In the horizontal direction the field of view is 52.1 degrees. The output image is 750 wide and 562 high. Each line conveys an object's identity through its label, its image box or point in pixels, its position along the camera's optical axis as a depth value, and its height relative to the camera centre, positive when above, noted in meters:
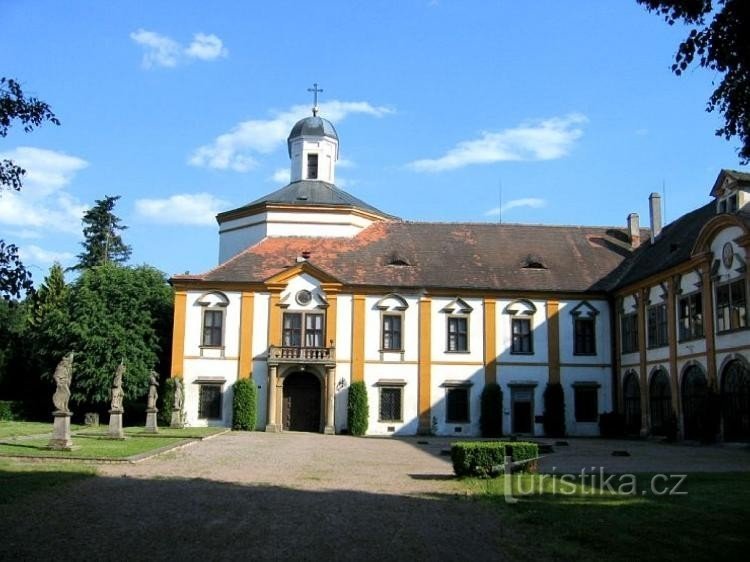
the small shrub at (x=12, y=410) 41.38 -0.92
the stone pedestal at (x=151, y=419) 30.20 -0.98
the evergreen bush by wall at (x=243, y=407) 35.03 -0.52
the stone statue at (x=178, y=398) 34.41 -0.14
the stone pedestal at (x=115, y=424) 25.41 -0.98
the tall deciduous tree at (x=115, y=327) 37.44 +3.31
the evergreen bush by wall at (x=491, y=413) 36.19 -0.68
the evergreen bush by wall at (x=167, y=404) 34.75 -0.42
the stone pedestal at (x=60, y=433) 19.47 -1.01
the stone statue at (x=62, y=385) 19.86 +0.21
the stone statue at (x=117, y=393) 25.77 +0.04
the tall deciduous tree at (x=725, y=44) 8.73 +4.12
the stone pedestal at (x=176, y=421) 34.22 -1.16
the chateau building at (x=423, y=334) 35.66 +3.02
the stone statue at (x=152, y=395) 30.38 -0.02
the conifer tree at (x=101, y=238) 63.69 +12.97
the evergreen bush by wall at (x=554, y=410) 36.53 -0.52
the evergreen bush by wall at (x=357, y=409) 35.44 -0.56
